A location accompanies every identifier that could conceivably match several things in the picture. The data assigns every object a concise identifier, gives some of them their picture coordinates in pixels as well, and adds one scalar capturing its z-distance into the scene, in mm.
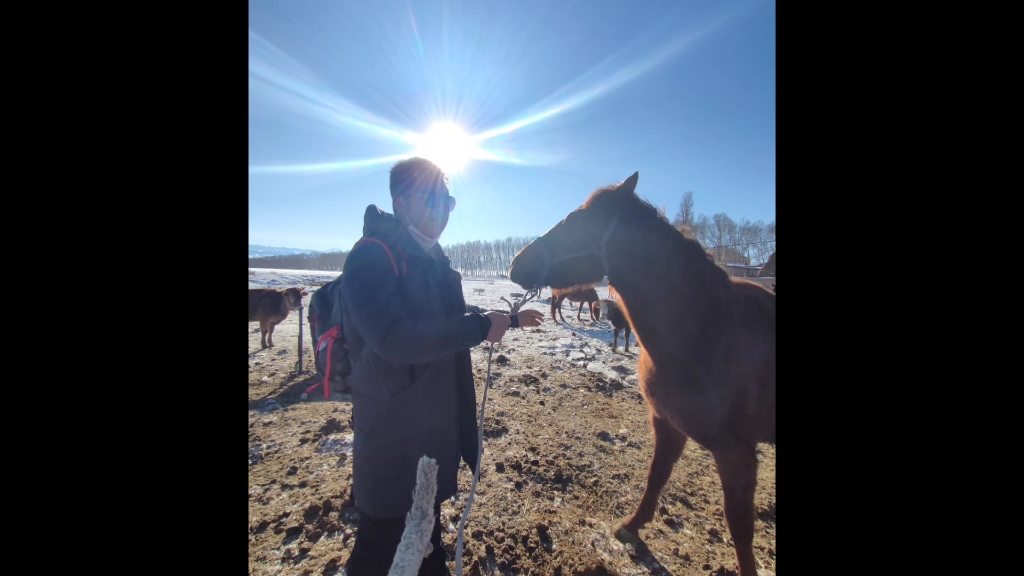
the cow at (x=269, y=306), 8742
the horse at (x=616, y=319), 6938
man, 1532
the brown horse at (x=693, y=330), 2166
